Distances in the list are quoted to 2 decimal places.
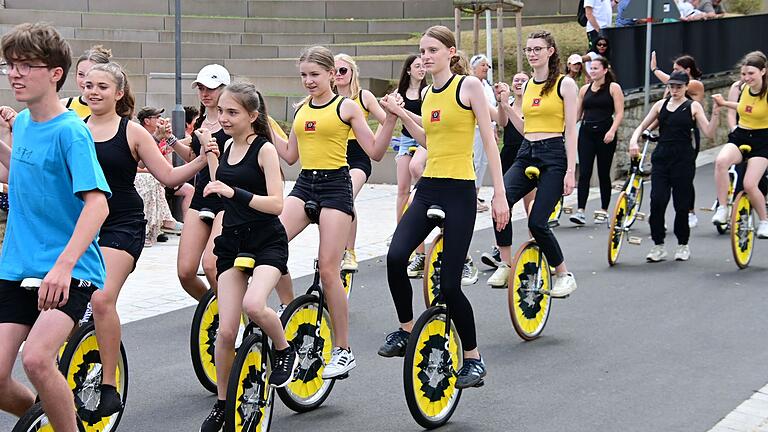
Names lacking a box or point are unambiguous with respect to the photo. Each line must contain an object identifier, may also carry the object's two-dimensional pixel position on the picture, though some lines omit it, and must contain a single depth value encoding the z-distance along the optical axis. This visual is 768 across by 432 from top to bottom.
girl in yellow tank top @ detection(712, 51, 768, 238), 11.34
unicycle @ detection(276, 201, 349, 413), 6.42
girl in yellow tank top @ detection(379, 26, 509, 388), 6.60
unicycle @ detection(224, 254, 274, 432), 5.50
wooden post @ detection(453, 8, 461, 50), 19.17
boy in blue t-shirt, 4.52
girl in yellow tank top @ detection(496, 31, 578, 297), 8.61
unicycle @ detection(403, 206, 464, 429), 6.12
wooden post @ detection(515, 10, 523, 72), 19.84
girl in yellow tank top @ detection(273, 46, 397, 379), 7.09
